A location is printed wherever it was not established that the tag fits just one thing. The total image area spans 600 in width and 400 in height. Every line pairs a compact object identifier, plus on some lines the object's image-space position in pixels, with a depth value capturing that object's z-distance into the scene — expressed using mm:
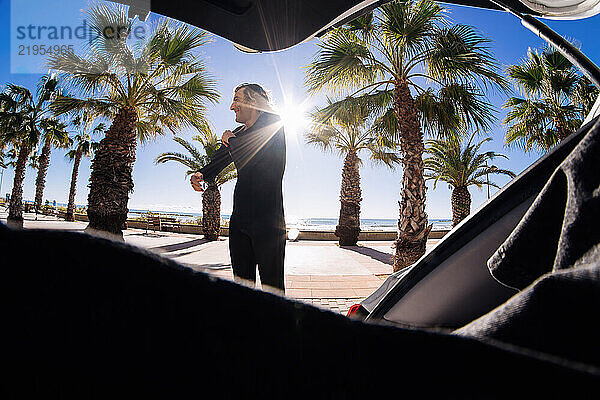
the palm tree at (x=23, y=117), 16172
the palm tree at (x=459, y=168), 12110
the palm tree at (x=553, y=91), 8656
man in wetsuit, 1779
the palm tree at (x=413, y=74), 5645
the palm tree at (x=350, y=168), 12156
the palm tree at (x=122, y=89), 7301
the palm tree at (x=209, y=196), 13672
